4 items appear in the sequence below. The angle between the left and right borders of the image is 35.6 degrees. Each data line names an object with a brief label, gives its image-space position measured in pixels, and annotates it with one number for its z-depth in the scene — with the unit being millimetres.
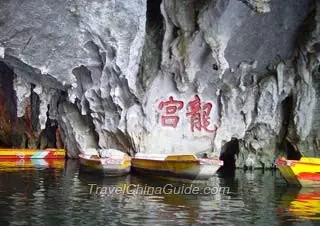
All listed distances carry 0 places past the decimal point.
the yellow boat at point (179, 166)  17641
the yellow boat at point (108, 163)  19812
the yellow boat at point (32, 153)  27047
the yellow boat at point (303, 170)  17766
